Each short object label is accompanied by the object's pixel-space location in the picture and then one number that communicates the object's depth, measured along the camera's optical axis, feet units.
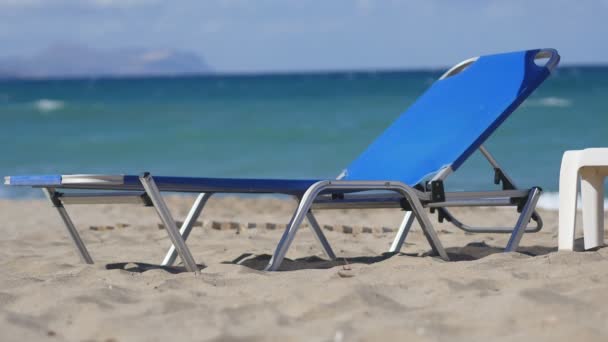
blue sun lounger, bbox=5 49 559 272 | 23.37
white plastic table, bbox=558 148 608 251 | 25.92
